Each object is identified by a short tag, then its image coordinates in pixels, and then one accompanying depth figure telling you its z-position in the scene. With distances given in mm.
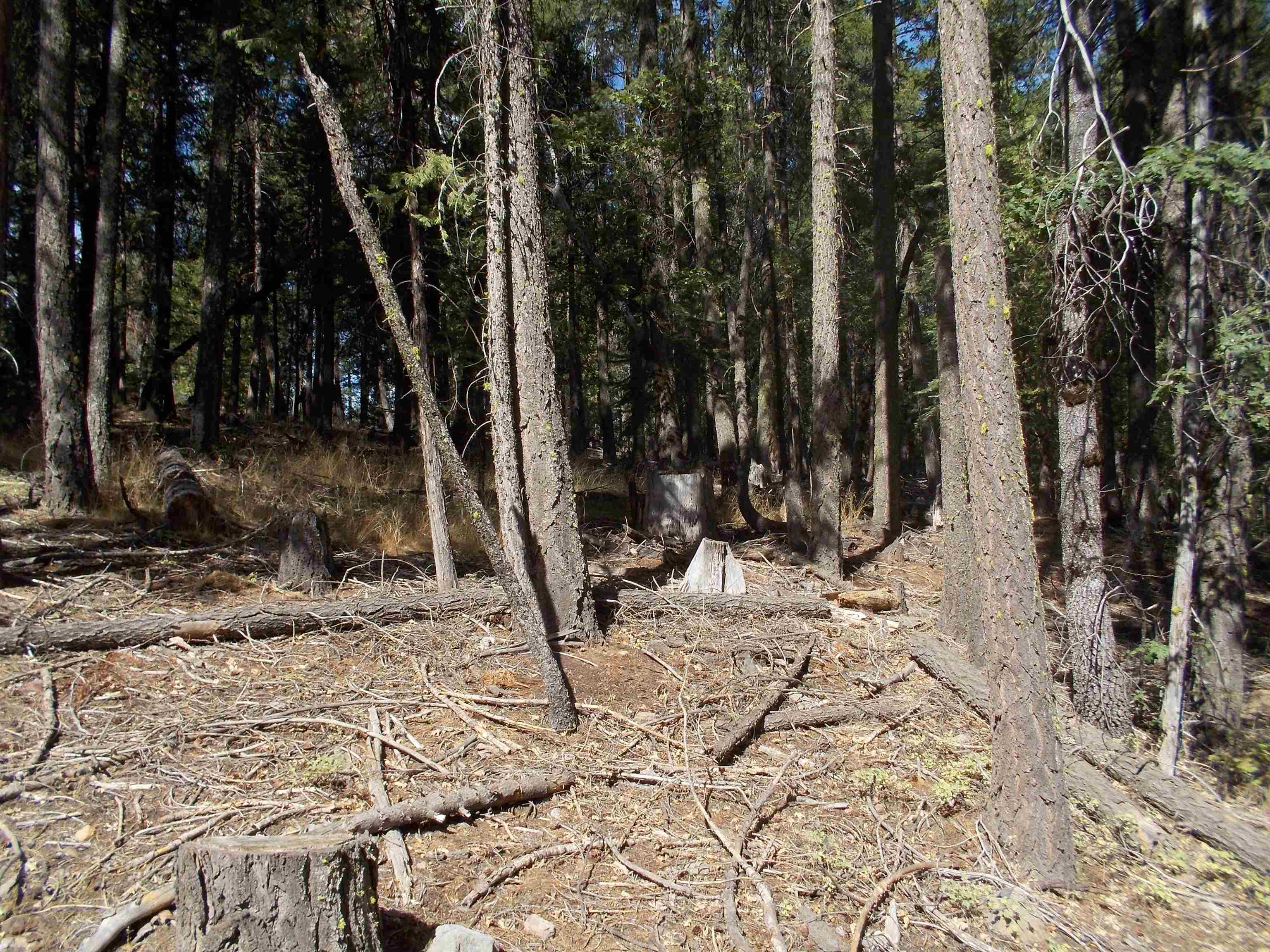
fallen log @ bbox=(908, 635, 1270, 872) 4938
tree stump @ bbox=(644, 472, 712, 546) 10609
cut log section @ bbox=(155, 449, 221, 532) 8789
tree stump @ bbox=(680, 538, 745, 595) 8383
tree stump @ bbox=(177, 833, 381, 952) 2846
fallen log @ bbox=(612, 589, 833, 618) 7586
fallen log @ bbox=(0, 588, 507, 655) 5680
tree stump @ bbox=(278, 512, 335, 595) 7578
